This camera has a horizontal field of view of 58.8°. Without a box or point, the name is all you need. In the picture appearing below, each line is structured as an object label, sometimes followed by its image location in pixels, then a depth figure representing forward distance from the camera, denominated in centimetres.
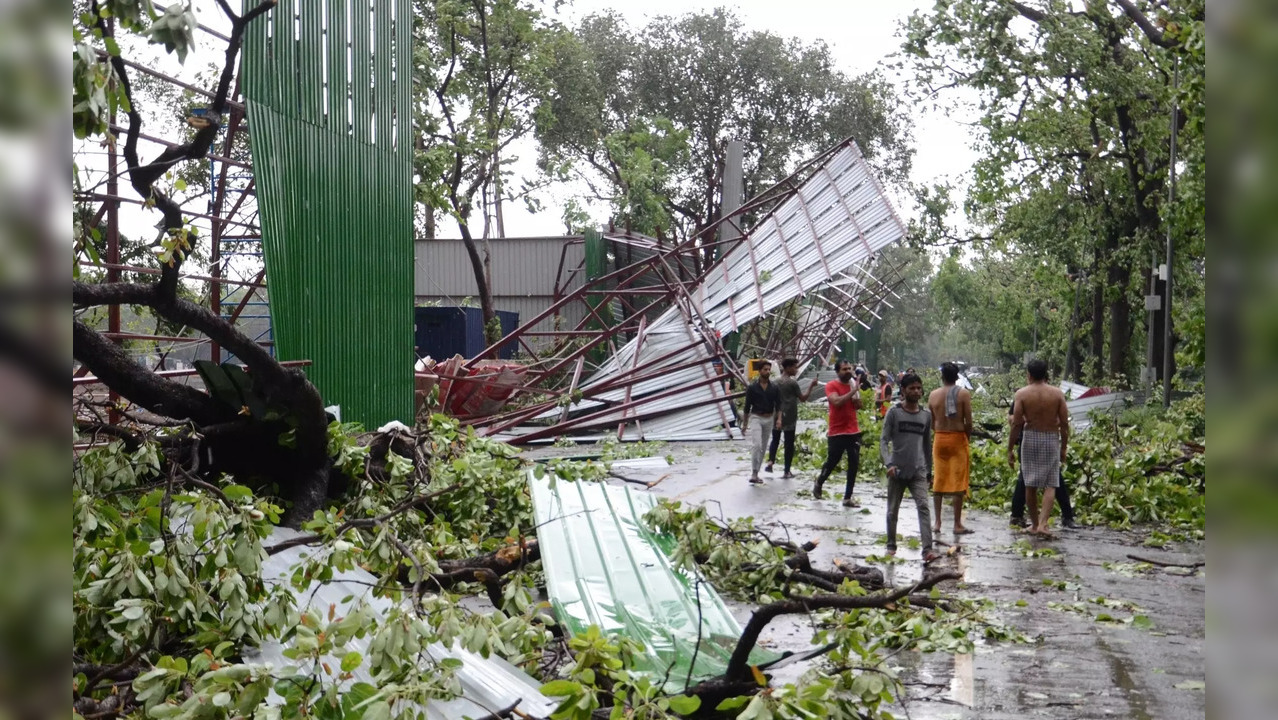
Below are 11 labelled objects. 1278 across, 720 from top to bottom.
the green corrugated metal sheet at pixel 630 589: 596
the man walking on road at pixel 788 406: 1647
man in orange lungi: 1138
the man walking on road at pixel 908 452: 1061
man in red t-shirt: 1392
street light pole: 2064
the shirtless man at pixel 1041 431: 1151
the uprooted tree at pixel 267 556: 391
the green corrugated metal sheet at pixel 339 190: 1091
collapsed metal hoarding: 2089
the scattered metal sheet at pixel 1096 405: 2706
